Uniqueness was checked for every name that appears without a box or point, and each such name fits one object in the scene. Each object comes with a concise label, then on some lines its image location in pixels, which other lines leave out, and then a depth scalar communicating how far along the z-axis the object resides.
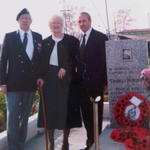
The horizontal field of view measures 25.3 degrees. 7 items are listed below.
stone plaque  4.36
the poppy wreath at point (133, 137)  3.33
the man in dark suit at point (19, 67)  4.00
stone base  3.72
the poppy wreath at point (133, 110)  4.12
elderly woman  4.01
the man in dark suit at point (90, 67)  4.23
